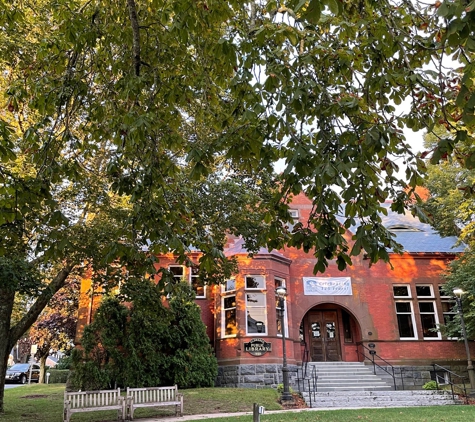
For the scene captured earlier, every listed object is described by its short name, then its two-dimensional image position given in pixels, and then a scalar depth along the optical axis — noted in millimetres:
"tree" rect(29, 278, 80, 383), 27094
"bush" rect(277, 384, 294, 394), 15420
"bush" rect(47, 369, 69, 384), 28195
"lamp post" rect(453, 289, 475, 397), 14680
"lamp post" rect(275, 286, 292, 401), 13734
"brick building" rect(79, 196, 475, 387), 18152
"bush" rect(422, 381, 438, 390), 16734
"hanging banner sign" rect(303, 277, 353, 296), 20312
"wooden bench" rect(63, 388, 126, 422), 10867
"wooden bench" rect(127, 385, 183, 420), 11722
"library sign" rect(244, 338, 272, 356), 17734
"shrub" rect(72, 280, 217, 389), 16344
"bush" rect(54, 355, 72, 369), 34031
